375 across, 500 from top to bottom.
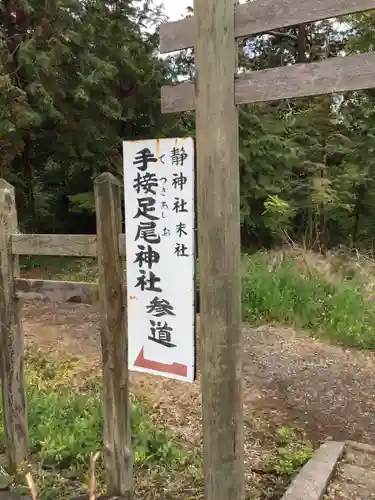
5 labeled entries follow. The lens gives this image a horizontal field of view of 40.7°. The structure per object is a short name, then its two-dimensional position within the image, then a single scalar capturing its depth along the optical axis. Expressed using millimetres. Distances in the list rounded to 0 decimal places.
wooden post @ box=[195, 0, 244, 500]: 2137
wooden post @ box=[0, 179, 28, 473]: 2941
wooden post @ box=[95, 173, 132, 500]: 2516
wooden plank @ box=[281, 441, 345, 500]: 2713
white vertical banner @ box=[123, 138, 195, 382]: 2268
